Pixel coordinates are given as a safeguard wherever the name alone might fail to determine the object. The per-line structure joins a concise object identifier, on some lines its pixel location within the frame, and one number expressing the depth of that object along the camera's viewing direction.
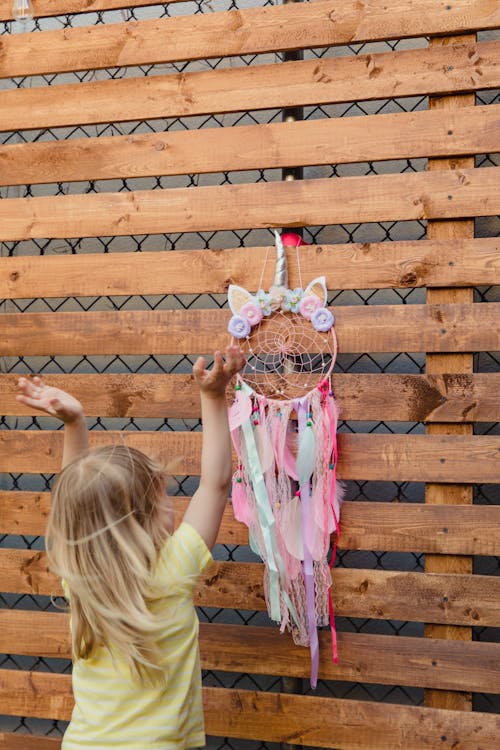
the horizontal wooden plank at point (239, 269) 2.71
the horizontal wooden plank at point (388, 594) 2.67
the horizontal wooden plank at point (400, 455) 2.68
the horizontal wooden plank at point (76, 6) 3.03
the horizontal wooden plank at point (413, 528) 2.67
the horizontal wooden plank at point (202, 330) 2.69
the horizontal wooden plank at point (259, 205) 2.71
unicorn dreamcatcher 2.70
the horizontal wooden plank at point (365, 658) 2.67
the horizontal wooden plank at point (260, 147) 2.72
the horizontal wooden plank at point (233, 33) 2.74
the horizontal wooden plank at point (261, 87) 2.72
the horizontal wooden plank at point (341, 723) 2.68
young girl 1.81
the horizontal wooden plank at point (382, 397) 2.69
